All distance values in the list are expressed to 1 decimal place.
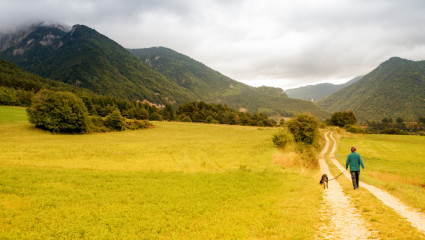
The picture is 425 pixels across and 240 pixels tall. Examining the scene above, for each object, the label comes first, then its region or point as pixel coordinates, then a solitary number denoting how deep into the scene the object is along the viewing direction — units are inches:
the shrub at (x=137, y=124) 3085.6
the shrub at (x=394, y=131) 4328.0
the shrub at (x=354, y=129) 4001.5
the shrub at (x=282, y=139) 1753.2
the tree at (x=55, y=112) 2214.1
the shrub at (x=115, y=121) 2827.3
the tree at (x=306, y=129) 1862.7
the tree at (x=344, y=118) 4488.2
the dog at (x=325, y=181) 721.5
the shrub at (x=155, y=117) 4970.5
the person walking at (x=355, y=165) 635.7
